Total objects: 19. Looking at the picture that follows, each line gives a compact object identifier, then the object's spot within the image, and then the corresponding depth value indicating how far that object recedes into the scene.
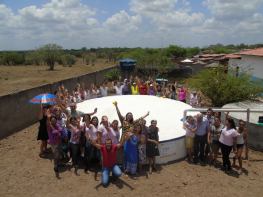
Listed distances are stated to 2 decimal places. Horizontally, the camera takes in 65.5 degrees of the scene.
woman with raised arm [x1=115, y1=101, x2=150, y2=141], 4.78
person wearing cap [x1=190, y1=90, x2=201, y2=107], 8.38
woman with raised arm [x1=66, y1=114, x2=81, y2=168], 4.98
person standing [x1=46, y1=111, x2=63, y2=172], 4.93
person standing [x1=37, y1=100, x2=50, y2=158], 5.53
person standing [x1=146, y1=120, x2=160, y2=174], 4.87
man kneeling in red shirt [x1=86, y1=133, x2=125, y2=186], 4.43
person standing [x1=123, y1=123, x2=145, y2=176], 4.72
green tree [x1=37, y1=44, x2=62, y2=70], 33.59
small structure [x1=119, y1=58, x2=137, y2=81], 15.91
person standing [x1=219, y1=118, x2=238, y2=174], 4.77
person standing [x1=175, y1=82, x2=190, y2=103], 8.85
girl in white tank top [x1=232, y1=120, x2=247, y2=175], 4.75
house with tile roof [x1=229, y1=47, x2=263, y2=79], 14.48
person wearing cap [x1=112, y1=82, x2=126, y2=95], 9.34
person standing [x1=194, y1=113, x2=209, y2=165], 5.21
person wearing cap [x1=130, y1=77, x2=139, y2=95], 9.45
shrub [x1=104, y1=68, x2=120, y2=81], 17.08
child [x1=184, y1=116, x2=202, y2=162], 5.24
